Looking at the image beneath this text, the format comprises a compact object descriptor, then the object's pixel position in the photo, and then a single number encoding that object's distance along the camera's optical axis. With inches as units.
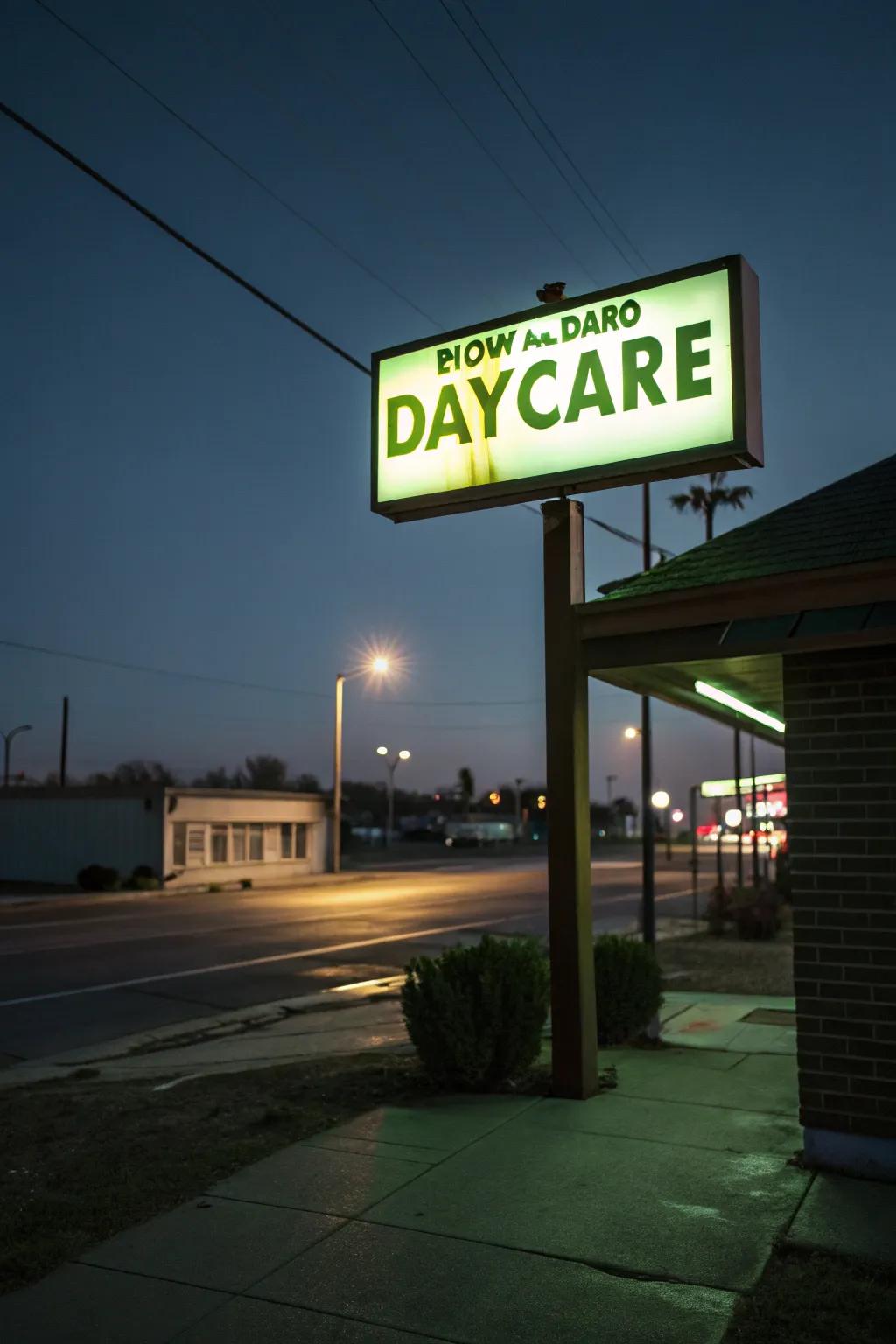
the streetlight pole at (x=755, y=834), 866.1
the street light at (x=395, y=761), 2672.2
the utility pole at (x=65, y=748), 2438.6
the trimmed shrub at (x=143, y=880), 1418.6
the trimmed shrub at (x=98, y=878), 1398.9
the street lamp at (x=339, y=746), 1745.8
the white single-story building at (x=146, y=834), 1503.4
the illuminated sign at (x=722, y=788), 847.1
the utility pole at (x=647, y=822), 722.2
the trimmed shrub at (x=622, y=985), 361.7
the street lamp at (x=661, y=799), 1090.9
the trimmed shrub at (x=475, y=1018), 298.8
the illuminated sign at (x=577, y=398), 296.5
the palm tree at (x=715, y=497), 1181.0
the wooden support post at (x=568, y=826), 293.3
